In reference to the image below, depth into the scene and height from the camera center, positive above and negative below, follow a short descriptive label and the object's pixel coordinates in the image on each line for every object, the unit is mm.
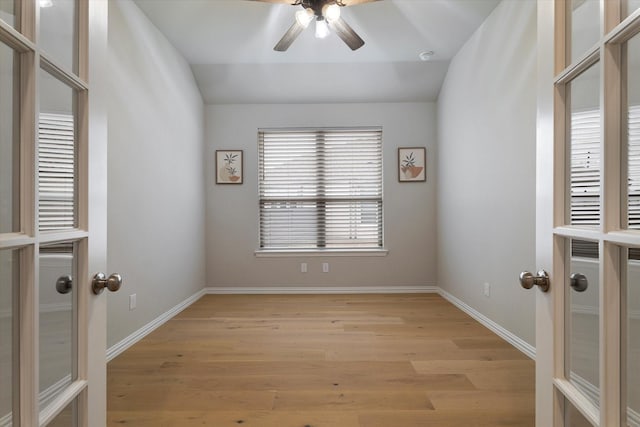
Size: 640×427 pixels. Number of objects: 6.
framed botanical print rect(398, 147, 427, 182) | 4328 +633
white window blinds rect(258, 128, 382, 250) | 4461 +329
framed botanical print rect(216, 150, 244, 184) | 4359 +589
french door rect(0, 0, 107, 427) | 645 +5
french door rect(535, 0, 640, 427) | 662 +6
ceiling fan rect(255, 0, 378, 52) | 2270 +1344
